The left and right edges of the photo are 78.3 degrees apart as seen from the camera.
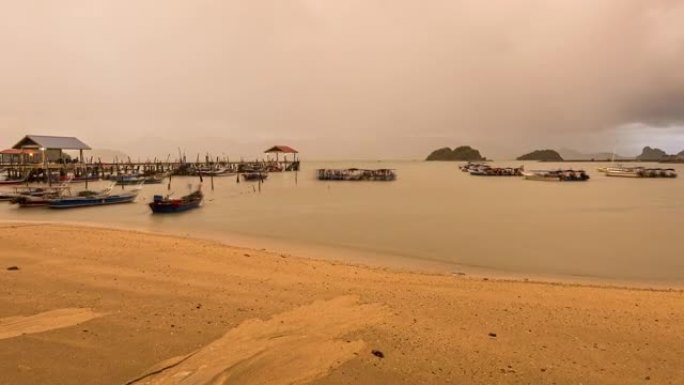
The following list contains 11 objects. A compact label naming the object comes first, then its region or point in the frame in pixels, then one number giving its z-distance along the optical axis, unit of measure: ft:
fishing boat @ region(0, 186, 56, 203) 110.58
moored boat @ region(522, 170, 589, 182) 245.65
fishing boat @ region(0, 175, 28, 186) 176.14
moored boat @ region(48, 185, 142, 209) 101.60
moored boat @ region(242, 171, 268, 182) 241.35
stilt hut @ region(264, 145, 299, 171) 254.98
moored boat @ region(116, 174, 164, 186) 203.21
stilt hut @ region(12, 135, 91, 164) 194.29
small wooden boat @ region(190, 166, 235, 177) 279.45
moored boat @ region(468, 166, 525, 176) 306.76
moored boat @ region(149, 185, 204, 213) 93.86
